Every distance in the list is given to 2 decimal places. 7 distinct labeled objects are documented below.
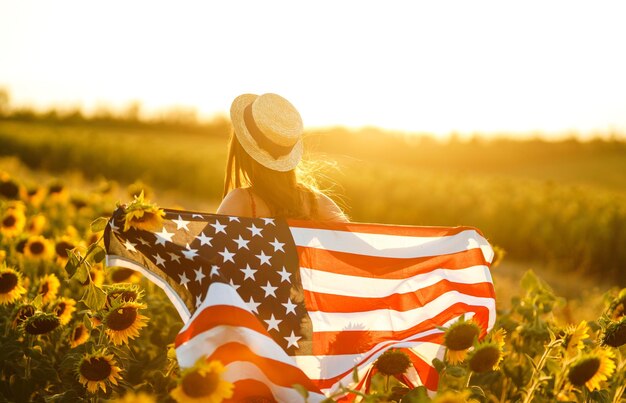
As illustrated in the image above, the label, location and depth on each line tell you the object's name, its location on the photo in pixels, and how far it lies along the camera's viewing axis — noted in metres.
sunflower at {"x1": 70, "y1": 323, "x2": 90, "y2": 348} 3.40
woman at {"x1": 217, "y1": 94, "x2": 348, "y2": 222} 3.56
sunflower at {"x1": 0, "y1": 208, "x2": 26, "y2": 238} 5.04
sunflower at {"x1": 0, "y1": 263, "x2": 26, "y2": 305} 3.55
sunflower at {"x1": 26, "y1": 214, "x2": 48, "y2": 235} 5.20
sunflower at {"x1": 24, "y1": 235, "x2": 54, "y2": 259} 4.49
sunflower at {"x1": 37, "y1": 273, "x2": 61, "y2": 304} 3.79
